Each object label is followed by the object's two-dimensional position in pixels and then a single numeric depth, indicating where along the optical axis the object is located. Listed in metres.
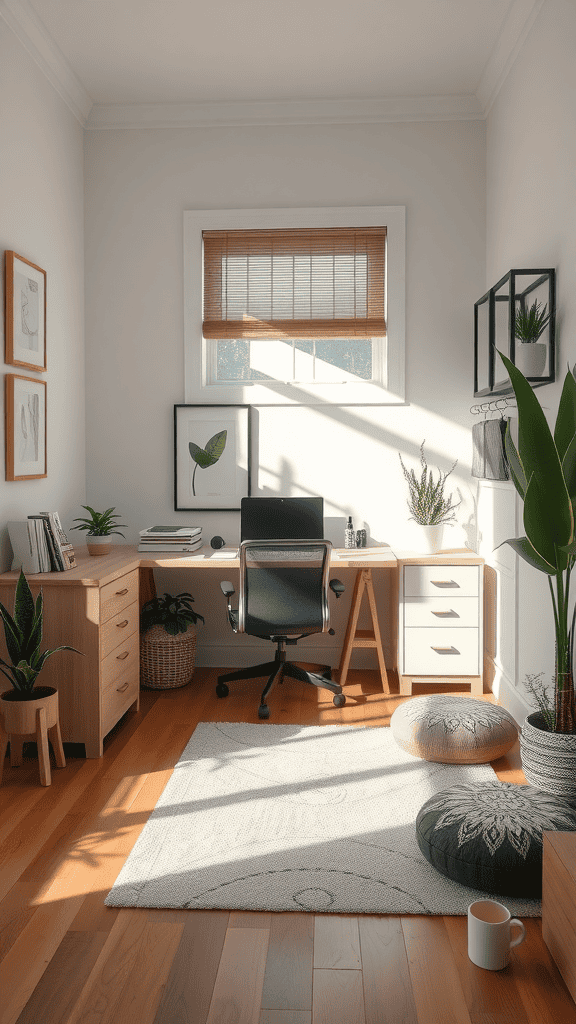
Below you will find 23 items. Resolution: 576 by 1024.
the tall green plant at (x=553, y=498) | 2.29
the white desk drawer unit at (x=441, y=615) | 3.73
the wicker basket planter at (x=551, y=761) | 2.38
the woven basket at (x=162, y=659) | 3.90
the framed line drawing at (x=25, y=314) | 3.25
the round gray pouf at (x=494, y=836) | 1.96
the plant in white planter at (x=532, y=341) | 2.94
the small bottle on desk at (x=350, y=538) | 4.13
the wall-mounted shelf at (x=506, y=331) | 2.95
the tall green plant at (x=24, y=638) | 2.78
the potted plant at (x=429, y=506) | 3.90
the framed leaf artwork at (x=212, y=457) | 4.25
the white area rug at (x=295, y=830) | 2.00
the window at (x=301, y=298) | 4.18
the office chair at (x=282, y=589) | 3.39
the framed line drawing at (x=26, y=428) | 3.26
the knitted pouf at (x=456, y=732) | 2.85
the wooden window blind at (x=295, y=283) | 4.20
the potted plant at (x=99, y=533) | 3.80
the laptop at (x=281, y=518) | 3.88
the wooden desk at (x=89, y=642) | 3.00
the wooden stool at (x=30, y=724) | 2.69
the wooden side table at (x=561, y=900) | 1.63
